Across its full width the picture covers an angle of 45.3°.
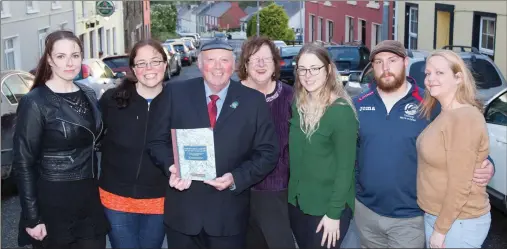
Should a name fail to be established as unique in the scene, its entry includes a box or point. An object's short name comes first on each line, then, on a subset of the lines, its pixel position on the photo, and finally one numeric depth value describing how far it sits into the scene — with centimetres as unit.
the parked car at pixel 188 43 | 2617
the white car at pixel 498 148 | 613
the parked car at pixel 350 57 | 1562
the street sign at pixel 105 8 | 2698
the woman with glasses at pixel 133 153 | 395
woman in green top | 366
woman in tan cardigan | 332
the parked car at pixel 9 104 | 761
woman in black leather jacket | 365
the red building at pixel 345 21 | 2191
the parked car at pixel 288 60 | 1394
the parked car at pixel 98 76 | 1372
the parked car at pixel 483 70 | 955
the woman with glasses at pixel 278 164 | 405
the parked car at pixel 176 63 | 2426
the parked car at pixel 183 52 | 2526
